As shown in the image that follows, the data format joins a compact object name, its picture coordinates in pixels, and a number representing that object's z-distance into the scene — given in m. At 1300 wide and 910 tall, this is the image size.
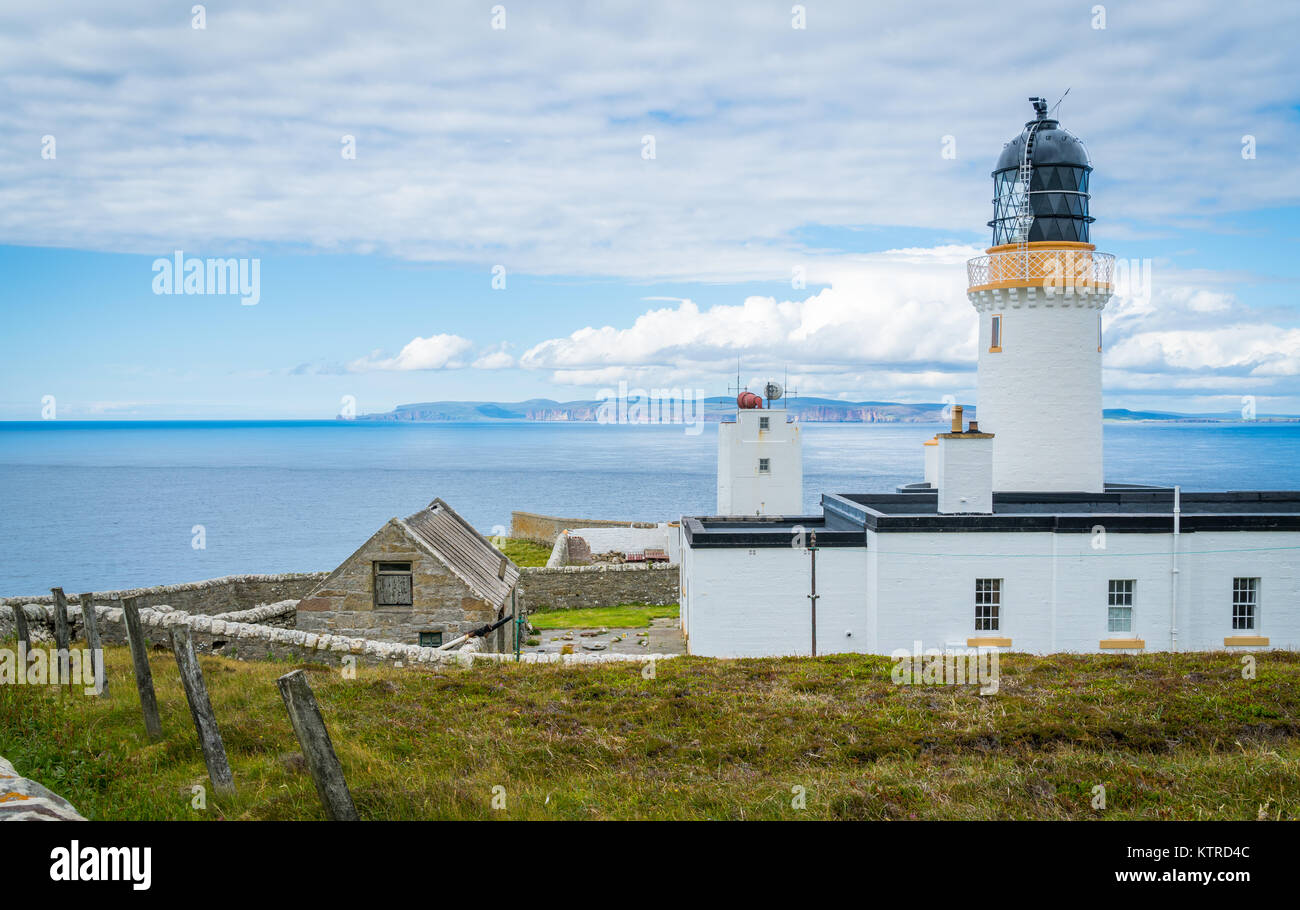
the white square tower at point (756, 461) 39.06
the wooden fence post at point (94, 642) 12.04
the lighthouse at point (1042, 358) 29.59
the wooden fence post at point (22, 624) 14.43
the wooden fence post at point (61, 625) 13.13
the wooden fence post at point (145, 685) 9.78
